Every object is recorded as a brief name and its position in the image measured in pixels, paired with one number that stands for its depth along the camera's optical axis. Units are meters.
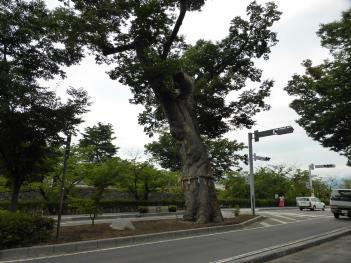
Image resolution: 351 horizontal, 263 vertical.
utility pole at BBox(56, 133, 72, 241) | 11.62
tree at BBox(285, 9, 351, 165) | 18.97
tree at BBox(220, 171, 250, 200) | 52.69
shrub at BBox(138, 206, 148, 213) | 28.09
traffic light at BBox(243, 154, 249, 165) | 30.86
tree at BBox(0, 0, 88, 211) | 11.42
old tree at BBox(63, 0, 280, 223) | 16.52
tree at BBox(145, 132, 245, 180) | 41.34
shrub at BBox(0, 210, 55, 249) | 9.91
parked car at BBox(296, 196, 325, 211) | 40.88
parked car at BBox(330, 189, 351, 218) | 23.69
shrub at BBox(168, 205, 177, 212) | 30.34
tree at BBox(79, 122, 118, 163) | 54.95
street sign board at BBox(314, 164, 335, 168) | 50.00
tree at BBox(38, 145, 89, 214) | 29.22
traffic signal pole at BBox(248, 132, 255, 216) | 26.06
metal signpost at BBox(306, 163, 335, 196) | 50.14
